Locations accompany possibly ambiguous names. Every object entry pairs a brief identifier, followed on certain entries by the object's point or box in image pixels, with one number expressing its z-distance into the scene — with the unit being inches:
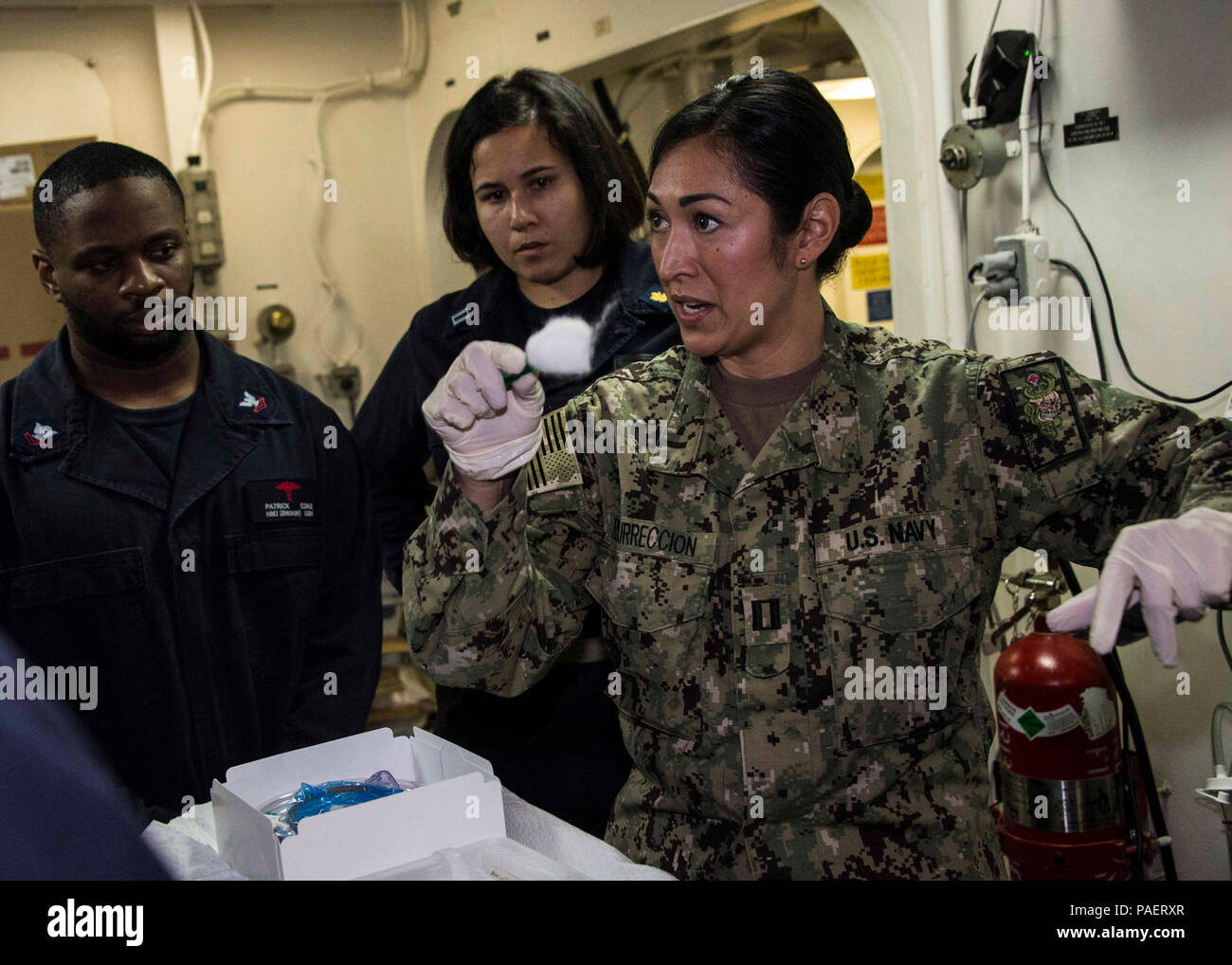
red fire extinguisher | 59.7
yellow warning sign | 127.8
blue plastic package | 37.6
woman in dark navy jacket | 59.1
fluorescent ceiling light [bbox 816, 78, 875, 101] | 97.1
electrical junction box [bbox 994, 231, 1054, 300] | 64.4
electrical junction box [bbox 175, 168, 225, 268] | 90.9
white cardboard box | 33.5
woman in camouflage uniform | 40.2
